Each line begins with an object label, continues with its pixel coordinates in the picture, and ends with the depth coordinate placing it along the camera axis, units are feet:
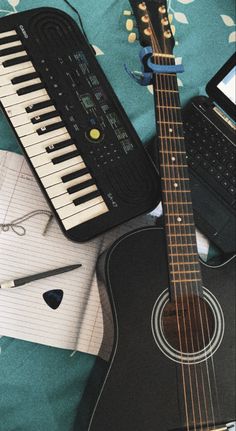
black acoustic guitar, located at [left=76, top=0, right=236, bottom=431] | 2.66
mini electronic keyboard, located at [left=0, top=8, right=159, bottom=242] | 2.74
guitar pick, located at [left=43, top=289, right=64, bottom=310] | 2.81
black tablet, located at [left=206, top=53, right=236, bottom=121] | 3.00
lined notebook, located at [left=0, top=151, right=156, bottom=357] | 2.75
